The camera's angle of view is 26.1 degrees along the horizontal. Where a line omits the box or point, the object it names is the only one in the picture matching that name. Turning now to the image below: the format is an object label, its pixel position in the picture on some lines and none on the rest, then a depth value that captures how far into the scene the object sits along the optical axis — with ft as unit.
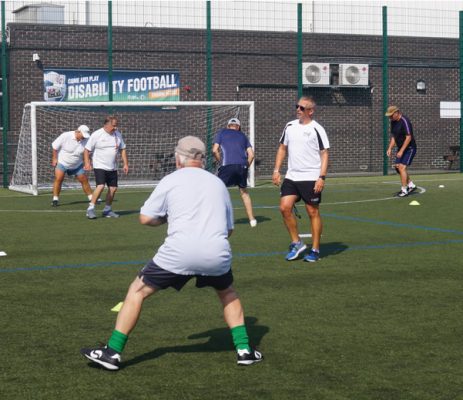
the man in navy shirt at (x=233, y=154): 51.55
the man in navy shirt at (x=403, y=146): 71.77
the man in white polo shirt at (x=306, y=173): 39.22
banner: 100.07
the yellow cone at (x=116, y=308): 28.76
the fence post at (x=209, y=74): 98.68
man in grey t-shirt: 21.45
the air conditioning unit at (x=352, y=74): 109.60
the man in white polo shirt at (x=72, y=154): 66.41
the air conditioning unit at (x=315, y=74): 107.14
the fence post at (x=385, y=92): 107.65
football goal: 91.15
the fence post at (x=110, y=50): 98.68
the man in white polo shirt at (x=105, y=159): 58.90
